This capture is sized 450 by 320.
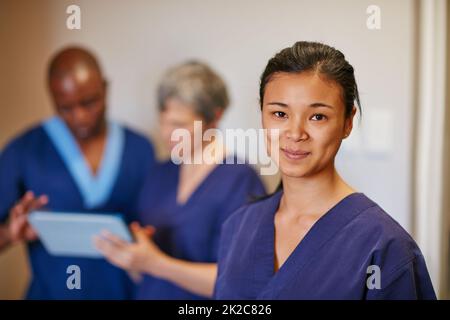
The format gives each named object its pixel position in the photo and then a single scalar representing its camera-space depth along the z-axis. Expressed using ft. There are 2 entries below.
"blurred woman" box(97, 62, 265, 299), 7.45
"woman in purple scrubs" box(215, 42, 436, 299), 6.50
